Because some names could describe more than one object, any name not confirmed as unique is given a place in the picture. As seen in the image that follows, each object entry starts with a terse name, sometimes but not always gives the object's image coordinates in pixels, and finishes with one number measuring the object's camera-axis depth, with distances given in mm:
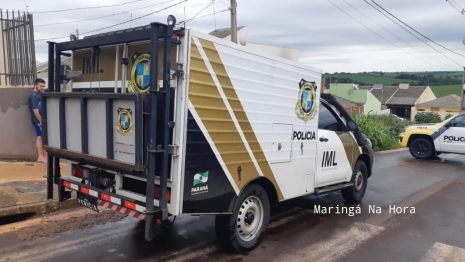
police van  3924
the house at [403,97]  71188
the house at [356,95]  58188
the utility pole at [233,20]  16266
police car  13109
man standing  8312
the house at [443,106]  61766
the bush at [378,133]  16844
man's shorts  8594
